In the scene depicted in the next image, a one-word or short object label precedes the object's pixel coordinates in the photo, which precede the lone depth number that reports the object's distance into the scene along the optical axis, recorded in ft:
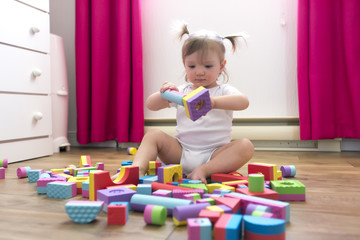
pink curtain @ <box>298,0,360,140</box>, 5.89
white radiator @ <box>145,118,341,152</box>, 6.32
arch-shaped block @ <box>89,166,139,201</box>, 2.85
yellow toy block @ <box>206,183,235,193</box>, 2.84
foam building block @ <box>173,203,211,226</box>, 2.20
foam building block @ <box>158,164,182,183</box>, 3.20
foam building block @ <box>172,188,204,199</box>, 2.65
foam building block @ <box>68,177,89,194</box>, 3.19
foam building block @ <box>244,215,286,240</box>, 1.83
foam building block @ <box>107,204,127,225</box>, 2.27
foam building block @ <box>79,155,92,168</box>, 4.43
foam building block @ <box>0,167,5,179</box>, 4.04
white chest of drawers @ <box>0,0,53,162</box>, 5.24
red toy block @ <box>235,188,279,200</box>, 2.59
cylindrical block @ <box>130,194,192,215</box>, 2.38
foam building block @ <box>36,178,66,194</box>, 3.21
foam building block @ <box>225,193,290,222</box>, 2.19
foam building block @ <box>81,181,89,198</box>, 3.02
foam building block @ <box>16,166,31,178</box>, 4.01
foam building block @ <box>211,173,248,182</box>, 3.27
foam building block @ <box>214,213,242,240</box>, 1.83
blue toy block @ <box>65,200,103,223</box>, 2.27
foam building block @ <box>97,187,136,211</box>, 2.55
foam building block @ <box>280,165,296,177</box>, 3.92
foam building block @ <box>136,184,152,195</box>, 2.78
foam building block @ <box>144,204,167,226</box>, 2.22
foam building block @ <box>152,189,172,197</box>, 2.65
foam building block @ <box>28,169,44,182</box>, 3.78
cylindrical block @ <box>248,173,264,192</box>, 2.62
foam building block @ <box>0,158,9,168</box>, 4.77
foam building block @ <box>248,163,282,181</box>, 3.43
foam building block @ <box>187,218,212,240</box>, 1.85
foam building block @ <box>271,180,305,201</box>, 2.84
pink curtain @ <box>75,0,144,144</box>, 6.94
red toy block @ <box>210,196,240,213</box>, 2.24
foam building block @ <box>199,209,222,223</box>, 2.05
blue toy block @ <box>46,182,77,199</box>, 3.05
